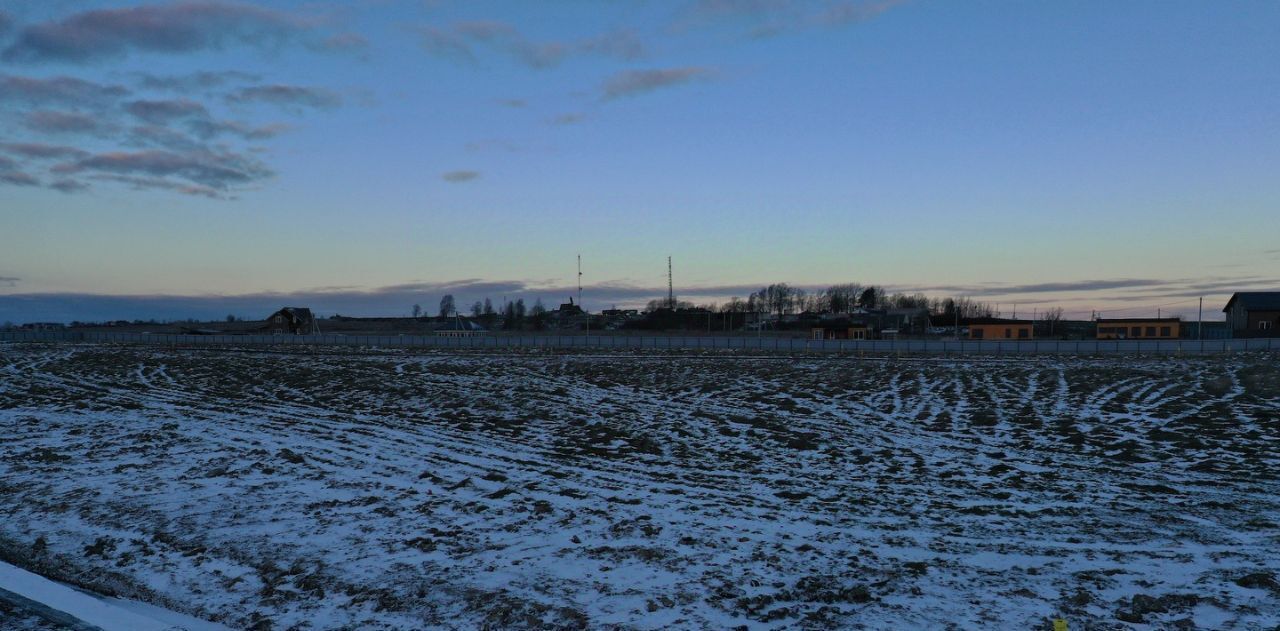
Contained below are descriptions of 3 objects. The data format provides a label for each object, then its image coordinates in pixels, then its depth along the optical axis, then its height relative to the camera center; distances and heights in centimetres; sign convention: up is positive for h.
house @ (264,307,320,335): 9800 -120
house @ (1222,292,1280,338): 7031 -63
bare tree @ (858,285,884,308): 17300 +290
